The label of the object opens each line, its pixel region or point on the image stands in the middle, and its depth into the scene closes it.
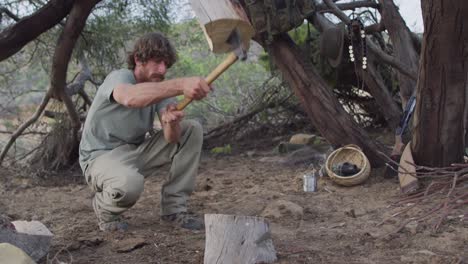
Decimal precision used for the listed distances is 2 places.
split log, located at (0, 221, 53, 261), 3.02
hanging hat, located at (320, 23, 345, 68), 5.16
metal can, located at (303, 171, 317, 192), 4.93
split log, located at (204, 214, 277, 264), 2.87
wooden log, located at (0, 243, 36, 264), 2.47
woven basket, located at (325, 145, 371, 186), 4.86
